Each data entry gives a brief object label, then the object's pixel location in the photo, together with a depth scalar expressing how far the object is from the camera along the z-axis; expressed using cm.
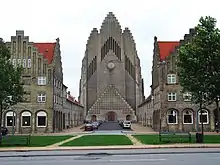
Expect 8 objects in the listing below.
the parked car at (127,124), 7305
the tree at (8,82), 2988
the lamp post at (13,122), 5747
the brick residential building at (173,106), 5666
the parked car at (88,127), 6675
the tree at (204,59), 3155
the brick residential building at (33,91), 5894
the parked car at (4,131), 5056
